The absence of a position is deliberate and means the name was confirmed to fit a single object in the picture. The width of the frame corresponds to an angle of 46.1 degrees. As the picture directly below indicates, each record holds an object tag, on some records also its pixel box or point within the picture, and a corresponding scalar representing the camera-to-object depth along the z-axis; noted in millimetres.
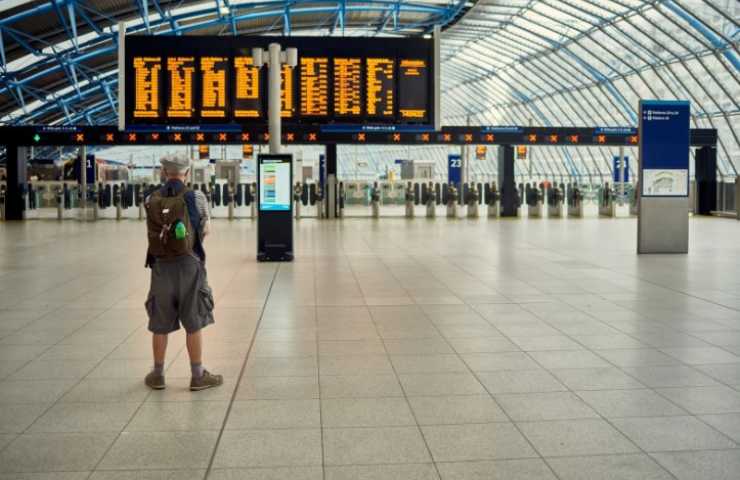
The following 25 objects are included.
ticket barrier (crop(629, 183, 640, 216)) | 33338
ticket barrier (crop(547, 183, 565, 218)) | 33062
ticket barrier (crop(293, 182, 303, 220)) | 29828
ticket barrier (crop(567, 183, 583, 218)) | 32750
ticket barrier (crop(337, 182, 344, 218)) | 30573
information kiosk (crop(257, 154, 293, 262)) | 14555
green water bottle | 5492
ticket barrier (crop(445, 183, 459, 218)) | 32781
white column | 14781
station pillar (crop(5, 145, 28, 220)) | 29062
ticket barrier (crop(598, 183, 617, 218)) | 32578
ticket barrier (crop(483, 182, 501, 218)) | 34106
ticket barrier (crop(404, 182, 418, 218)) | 32156
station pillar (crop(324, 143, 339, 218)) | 28933
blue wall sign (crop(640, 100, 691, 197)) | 15625
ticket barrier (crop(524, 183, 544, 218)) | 32625
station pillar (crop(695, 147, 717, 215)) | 31047
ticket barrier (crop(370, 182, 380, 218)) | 31734
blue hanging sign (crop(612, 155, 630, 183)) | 42344
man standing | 5566
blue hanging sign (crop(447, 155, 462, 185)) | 42528
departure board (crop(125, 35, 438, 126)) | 17547
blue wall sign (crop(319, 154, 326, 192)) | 34050
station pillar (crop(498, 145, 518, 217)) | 30934
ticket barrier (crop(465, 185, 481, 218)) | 33094
